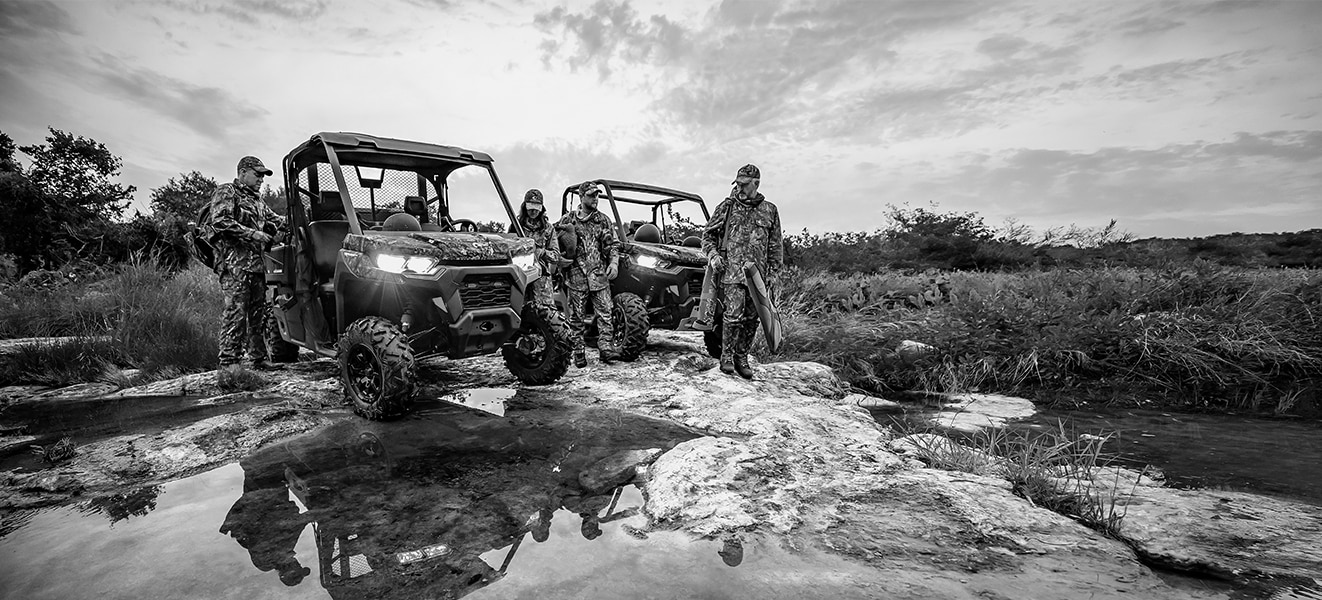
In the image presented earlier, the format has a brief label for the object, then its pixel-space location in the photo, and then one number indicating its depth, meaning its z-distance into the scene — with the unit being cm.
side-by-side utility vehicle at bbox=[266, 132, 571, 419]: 377
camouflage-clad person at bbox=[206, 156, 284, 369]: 547
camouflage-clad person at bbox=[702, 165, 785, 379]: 563
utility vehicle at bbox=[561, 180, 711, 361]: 624
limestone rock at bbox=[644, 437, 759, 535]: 235
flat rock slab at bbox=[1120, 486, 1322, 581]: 201
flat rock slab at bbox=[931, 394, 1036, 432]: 458
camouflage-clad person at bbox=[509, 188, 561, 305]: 654
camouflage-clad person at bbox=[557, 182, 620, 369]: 644
